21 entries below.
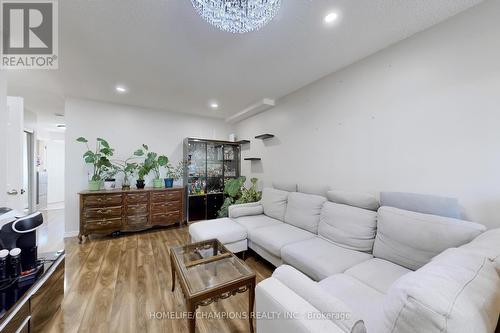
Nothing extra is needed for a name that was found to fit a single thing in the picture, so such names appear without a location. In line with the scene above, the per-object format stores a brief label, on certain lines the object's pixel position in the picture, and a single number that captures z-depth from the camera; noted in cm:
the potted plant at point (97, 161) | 328
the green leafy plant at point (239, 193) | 368
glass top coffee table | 126
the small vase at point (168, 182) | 401
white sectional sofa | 62
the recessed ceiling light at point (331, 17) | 162
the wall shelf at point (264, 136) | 367
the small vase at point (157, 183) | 393
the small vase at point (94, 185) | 334
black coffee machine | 132
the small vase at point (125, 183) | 358
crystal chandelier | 127
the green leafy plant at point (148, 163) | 372
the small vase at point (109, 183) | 355
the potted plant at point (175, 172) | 422
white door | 246
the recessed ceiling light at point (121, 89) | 303
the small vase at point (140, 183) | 374
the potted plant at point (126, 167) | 365
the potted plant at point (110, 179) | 355
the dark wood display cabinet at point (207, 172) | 429
